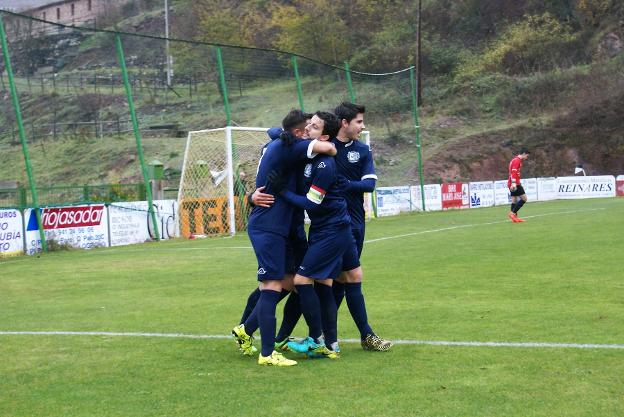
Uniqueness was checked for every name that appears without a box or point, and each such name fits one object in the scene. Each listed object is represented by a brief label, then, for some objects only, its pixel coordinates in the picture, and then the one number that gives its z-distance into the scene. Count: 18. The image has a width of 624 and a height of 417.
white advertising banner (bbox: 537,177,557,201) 41.78
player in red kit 24.66
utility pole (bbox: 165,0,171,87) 30.69
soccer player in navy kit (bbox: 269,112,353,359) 6.86
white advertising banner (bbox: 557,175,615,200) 42.19
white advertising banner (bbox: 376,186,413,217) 32.53
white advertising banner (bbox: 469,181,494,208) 38.41
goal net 24.77
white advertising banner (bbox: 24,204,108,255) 20.09
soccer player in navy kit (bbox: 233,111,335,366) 6.82
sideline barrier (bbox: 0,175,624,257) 19.78
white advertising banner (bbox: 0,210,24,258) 19.27
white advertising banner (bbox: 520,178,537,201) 41.16
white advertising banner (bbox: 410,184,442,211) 34.88
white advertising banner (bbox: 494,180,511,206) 39.78
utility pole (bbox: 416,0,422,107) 53.91
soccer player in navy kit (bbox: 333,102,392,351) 7.32
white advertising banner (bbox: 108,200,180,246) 22.42
